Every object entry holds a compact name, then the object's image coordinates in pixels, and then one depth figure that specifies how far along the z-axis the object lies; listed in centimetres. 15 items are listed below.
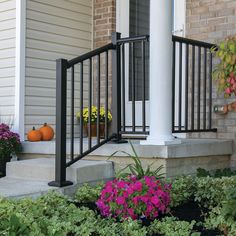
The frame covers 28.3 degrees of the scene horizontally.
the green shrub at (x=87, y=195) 380
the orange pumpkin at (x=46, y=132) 569
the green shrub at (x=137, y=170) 378
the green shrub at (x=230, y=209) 296
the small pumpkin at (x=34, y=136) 556
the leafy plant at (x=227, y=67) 293
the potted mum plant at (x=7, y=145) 515
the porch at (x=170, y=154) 431
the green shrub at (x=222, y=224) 288
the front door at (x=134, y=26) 634
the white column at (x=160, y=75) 440
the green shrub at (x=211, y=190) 372
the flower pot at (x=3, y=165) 513
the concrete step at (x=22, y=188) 371
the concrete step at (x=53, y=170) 415
